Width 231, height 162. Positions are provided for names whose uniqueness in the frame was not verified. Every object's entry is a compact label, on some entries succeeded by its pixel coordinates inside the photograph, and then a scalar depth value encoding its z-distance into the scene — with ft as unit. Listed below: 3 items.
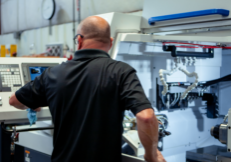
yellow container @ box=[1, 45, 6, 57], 11.89
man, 4.07
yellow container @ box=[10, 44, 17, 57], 14.69
